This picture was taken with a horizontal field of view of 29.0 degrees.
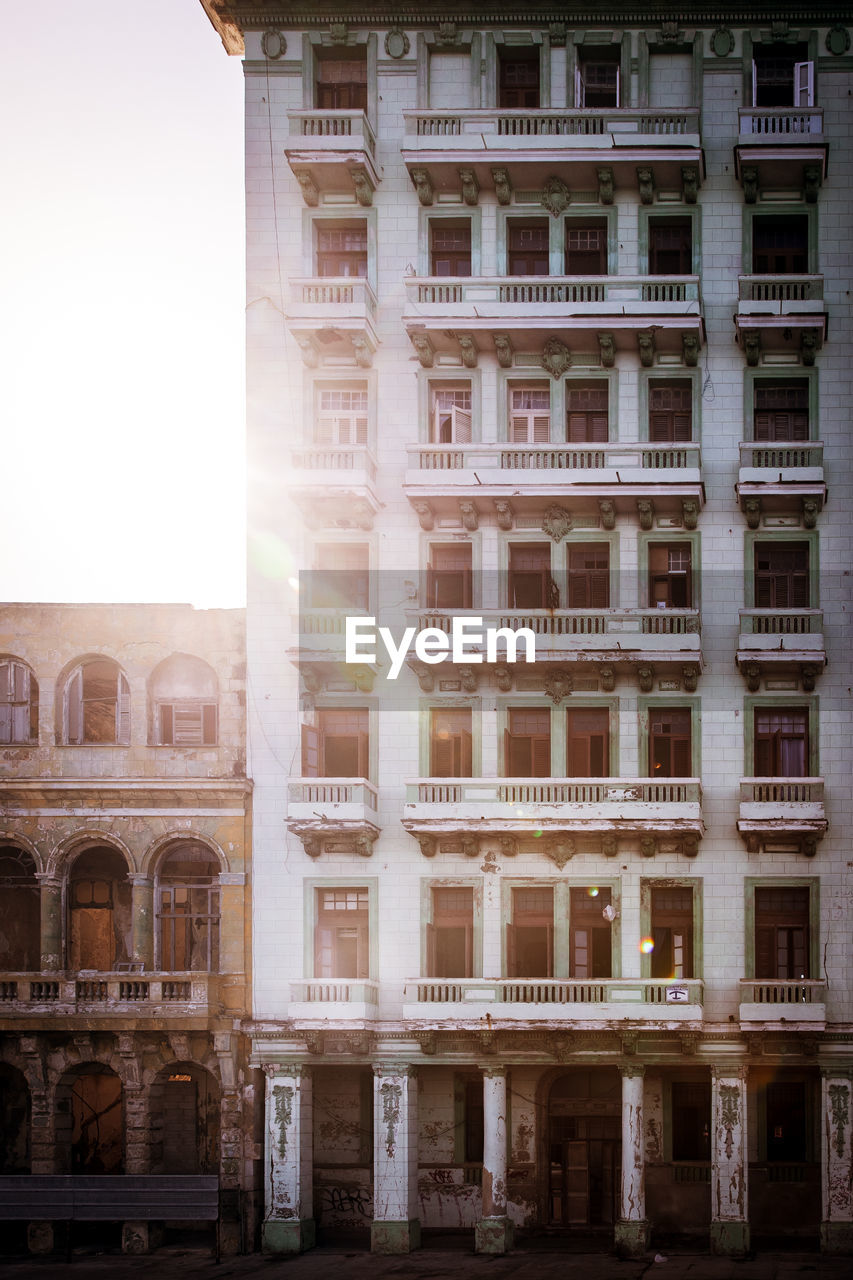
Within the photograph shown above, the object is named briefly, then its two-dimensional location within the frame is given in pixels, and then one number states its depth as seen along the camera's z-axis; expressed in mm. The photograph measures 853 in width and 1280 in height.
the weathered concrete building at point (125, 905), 43531
